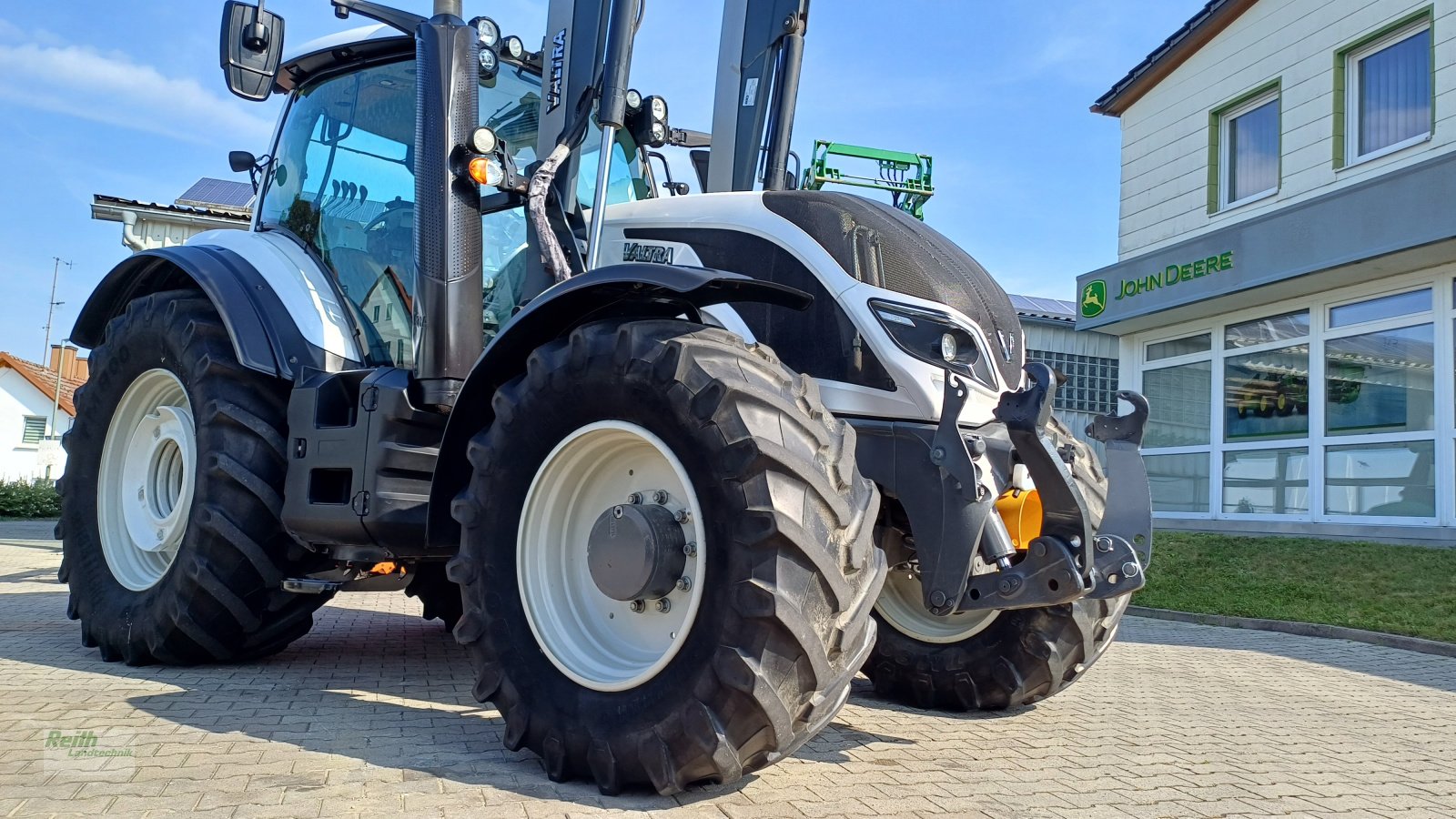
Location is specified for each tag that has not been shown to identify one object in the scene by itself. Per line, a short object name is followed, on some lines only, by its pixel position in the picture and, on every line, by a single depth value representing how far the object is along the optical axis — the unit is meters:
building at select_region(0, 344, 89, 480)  43.44
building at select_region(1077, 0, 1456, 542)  11.71
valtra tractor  2.94
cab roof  5.20
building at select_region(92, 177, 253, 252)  17.58
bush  20.06
